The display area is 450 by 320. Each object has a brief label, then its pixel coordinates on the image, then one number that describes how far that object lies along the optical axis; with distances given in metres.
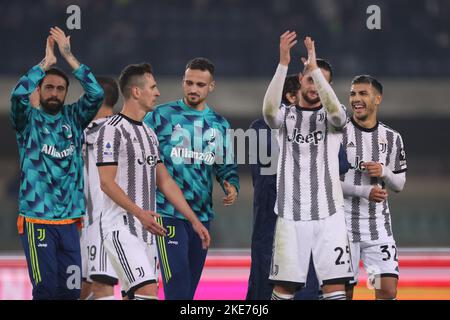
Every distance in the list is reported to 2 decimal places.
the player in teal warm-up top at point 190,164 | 10.77
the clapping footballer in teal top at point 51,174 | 10.28
